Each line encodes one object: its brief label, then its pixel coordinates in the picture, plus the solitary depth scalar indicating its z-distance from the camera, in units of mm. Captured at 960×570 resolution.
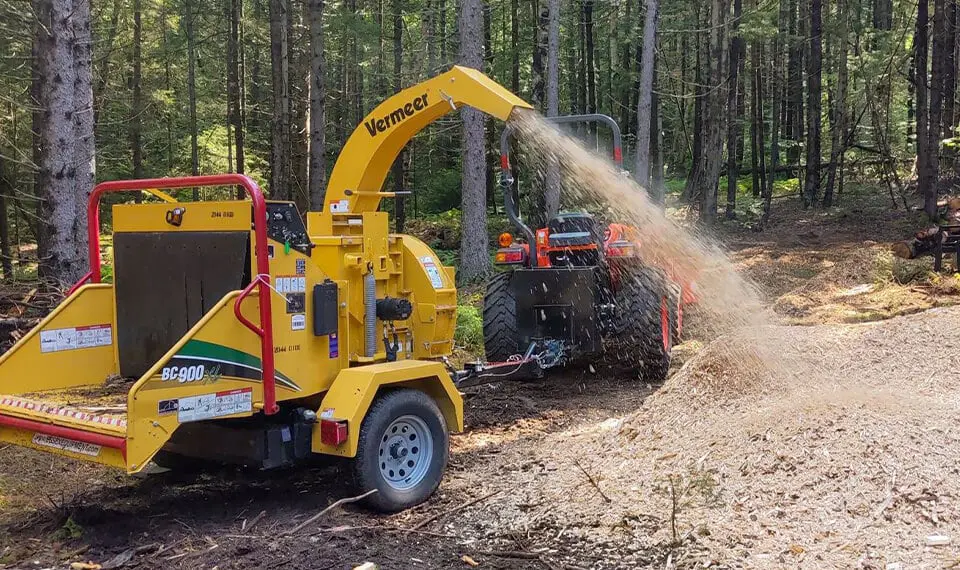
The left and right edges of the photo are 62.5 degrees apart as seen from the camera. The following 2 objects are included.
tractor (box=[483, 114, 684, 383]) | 7844
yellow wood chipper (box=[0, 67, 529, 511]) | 4312
